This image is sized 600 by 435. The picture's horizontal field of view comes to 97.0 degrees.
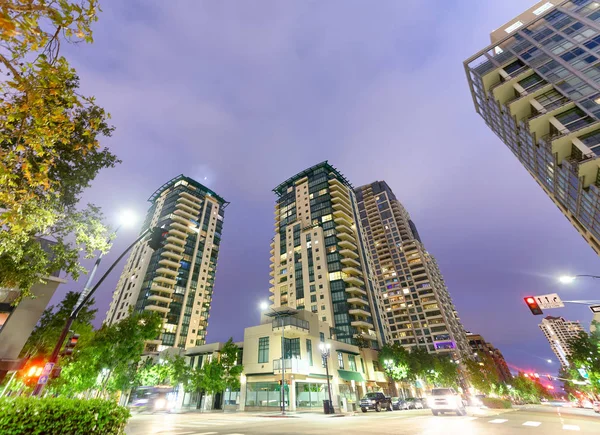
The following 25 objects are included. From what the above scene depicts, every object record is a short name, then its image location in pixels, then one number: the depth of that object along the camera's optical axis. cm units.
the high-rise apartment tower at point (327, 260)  5919
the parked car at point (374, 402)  3002
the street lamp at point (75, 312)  905
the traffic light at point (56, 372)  1097
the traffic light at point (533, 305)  1714
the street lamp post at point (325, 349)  3012
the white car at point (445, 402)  1900
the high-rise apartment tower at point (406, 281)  9469
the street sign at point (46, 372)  933
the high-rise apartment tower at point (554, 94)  3142
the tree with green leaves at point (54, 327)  2231
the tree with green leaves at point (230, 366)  3544
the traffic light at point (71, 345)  1077
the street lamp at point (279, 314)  4109
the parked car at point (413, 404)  3791
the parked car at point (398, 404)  3409
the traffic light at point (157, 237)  1086
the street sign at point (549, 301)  1757
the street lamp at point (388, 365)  5031
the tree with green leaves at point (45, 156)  426
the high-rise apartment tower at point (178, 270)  6631
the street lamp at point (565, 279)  1789
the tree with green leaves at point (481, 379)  7125
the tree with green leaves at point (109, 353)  2530
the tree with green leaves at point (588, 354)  3566
